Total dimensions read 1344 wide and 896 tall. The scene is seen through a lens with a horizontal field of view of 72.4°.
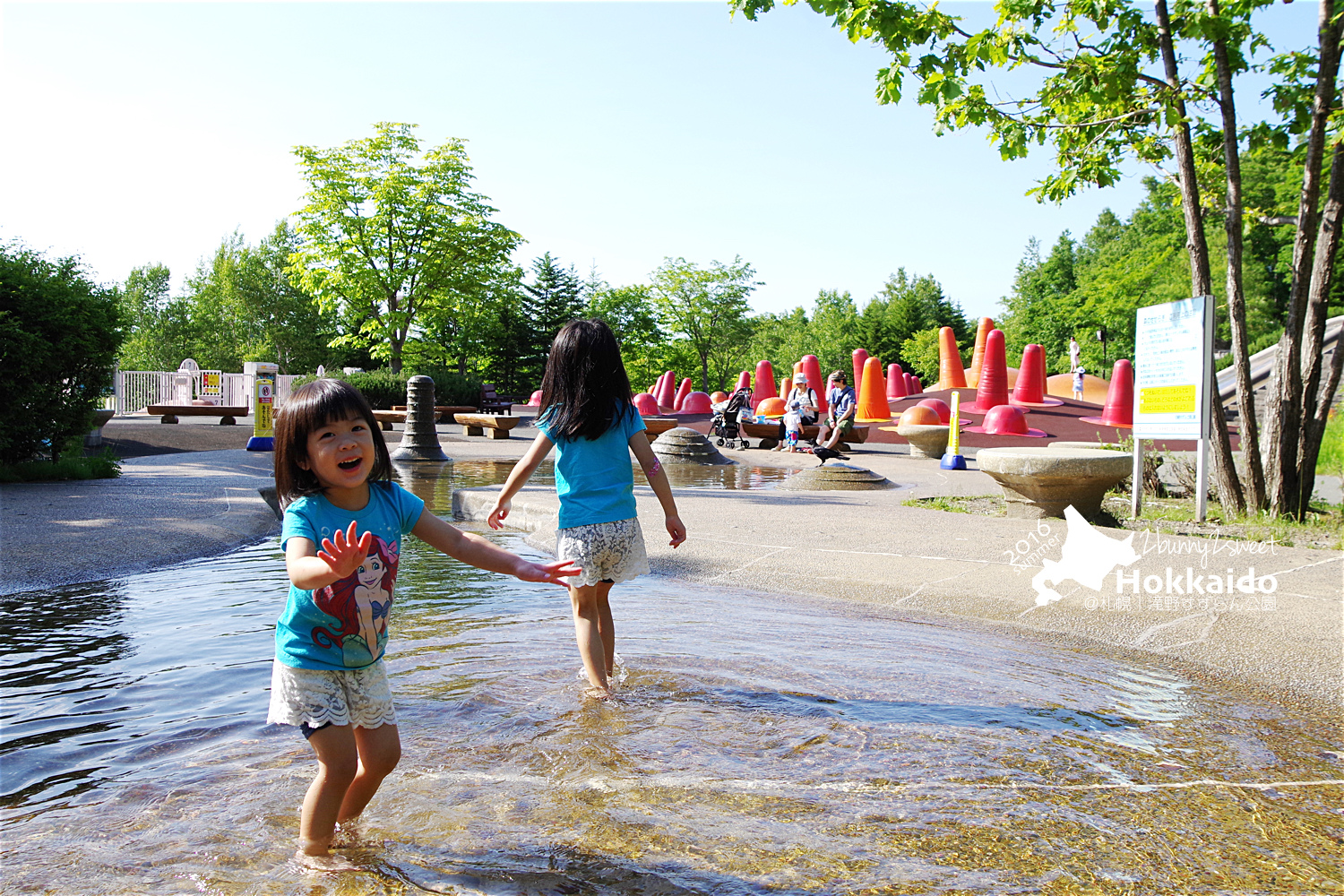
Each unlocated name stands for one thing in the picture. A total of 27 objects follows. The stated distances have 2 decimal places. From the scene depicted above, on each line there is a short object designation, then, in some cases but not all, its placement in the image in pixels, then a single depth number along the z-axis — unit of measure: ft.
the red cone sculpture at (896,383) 115.03
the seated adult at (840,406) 55.01
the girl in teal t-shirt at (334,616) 8.45
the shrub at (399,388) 109.70
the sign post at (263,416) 57.06
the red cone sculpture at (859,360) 109.91
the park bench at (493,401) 112.37
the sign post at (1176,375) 28.48
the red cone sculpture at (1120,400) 82.64
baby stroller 73.59
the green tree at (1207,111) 29.14
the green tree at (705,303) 203.62
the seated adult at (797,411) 67.21
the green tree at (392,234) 130.62
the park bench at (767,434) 72.69
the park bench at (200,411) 91.97
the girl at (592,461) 13.20
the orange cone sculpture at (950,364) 116.06
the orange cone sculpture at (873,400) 94.48
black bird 51.62
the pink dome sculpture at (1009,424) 77.77
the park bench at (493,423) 73.77
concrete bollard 50.88
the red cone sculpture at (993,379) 89.03
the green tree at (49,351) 32.63
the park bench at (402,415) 84.33
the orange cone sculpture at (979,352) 115.55
